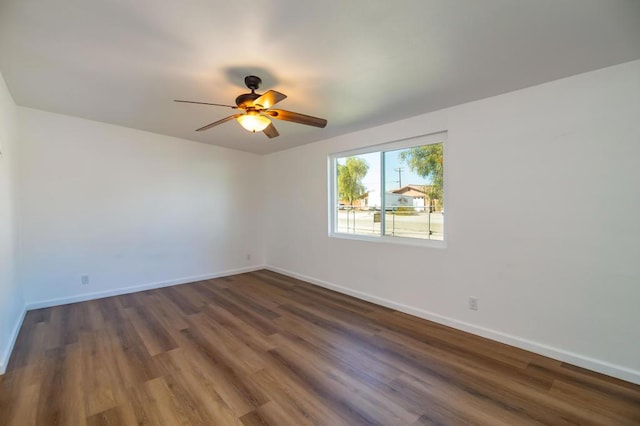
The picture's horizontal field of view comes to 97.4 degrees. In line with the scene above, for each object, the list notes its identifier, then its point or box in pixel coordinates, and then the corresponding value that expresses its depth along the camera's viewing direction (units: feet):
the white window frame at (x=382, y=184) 10.33
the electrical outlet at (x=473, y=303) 9.27
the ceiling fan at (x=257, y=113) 7.52
